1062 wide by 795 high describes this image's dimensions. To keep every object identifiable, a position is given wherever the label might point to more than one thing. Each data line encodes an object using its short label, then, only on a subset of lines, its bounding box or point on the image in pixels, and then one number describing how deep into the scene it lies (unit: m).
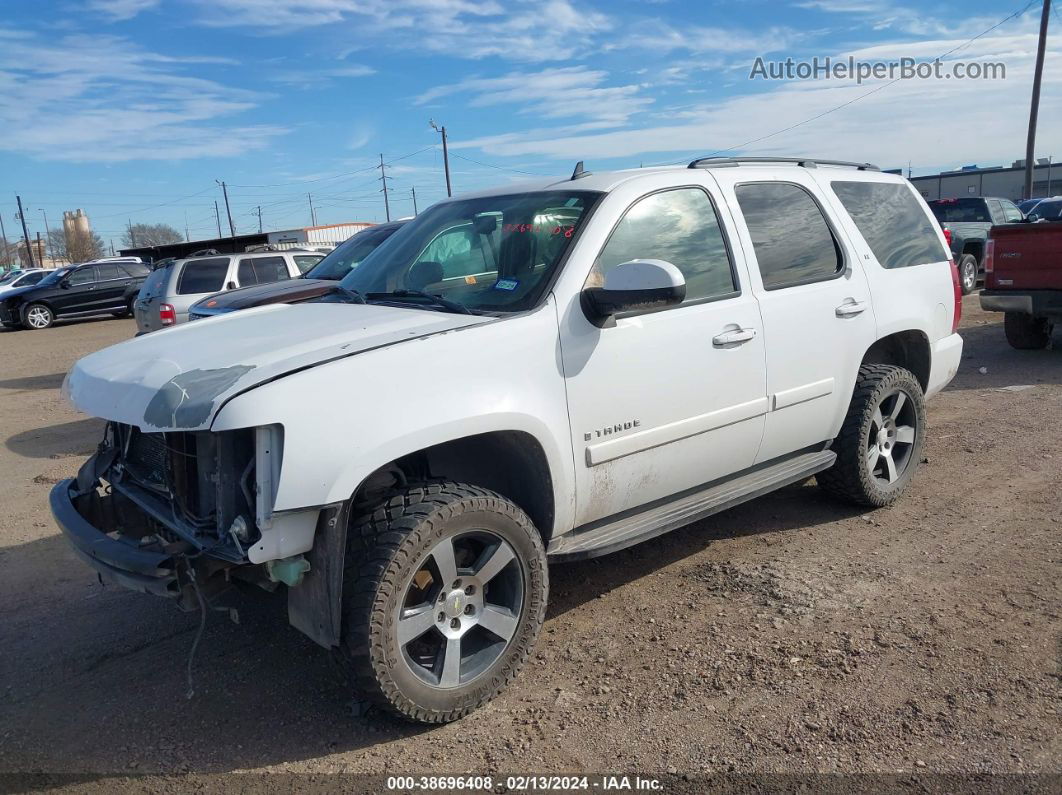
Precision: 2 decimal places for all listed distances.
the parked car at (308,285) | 7.78
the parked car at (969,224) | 16.67
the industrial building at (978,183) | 47.16
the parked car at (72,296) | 21.42
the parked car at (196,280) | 11.53
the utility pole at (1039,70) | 25.78
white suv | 2.83
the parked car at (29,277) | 28.98
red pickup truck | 9.15
